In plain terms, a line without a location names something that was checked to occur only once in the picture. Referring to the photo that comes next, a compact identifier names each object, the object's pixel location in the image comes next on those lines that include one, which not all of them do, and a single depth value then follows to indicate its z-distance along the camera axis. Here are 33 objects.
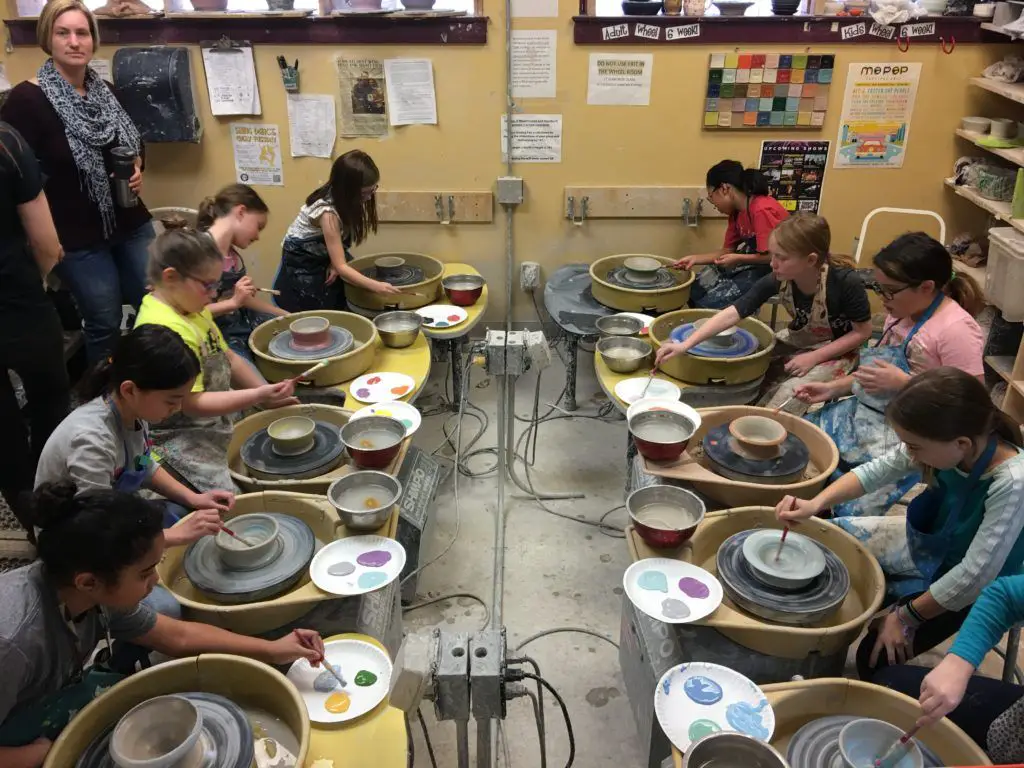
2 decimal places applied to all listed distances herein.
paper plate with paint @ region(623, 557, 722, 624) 1.97
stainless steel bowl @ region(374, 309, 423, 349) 3.38
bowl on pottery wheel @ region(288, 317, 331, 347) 3.23
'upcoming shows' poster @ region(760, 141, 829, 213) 4.38
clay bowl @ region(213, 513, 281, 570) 2.07
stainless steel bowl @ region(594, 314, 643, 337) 3.57
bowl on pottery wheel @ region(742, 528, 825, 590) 2.02
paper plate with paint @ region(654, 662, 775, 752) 1.69
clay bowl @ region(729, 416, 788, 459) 2.51
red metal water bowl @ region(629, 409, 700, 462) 2.52
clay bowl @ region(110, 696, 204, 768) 1.47
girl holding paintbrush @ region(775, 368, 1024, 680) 1.84
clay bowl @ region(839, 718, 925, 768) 1.60
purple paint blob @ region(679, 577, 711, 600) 2.03
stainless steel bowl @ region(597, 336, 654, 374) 3.19
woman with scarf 3.06
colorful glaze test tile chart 4.17
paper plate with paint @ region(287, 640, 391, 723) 1.77
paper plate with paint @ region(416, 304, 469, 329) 3.73
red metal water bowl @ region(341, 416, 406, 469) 2.53
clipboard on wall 4.18
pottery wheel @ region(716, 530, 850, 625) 1.96
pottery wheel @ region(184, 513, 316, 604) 2.01
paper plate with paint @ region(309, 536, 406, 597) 2.04
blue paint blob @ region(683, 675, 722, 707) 1.77
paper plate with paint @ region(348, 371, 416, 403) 3.01
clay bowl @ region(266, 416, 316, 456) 2.59
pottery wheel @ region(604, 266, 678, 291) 3.98
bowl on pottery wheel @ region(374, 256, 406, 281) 4.04
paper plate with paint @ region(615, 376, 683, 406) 3.01
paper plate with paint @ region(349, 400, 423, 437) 2.77
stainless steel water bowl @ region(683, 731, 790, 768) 1.56
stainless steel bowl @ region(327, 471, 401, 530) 2.23
